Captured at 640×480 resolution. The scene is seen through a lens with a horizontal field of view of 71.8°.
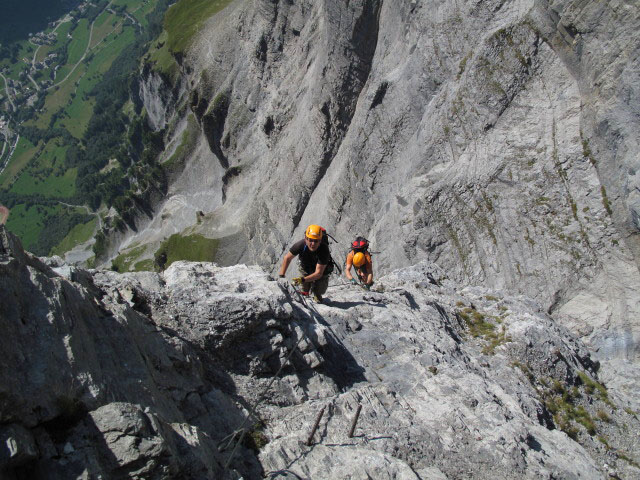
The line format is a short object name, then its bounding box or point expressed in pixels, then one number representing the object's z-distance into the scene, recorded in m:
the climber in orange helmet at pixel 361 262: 18.33
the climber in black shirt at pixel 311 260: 14.45
